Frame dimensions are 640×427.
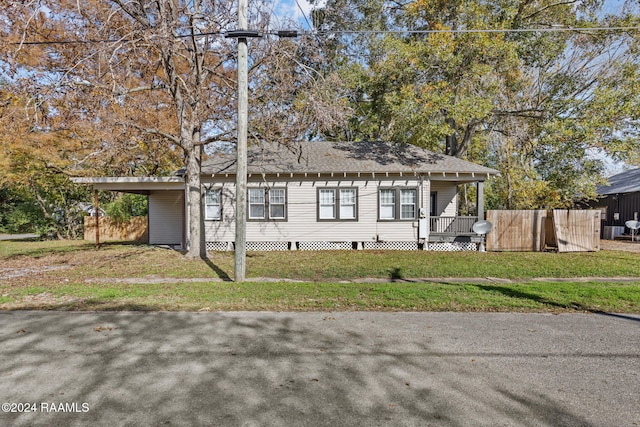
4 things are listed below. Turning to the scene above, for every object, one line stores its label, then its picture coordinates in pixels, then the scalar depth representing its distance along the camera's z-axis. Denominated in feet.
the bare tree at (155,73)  31.83
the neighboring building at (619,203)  75.87
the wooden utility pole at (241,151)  28.14
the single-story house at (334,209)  51.03
